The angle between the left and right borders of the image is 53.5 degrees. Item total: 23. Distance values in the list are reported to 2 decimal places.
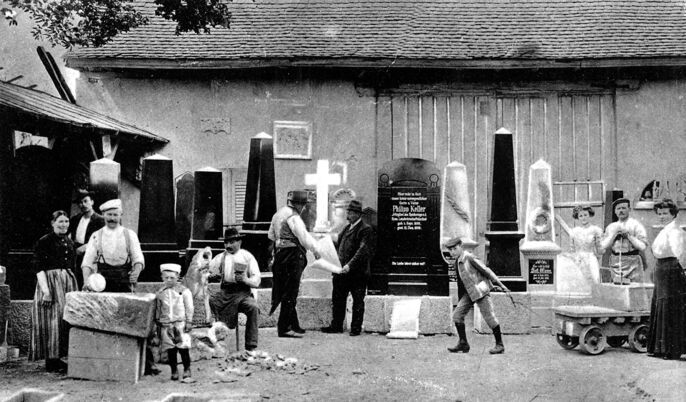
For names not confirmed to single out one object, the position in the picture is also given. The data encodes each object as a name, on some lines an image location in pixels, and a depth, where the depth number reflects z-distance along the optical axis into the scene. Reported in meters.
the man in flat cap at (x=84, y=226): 9.58
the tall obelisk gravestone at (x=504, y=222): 9.90
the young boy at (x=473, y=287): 8.12
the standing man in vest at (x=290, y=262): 9.21
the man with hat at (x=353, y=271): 9.39
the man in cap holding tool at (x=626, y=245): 9.03
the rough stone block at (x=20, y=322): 8.92
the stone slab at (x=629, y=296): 8.22
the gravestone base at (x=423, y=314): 9.69
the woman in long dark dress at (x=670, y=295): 7.77
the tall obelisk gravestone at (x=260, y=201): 10.34
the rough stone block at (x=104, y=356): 6.92
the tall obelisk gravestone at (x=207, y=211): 10.72
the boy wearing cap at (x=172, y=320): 6.96
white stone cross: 11.80
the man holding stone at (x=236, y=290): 8.02
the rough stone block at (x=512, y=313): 9.70
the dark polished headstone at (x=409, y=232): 9.88
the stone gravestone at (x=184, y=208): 12.64
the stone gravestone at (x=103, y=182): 9.59
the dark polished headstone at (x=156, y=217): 10.00
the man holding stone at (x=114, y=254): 7.49
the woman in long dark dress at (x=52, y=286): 7.64
